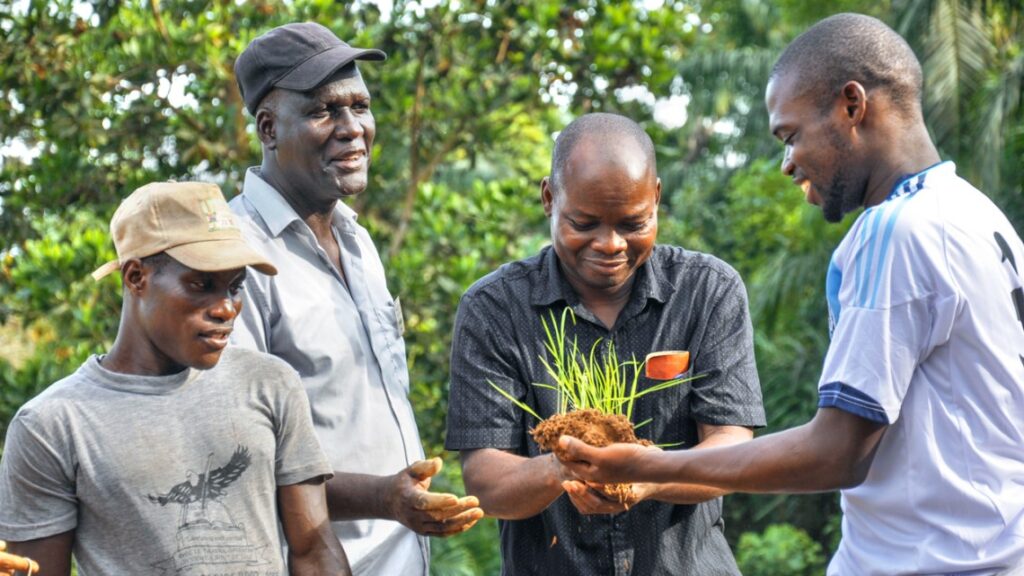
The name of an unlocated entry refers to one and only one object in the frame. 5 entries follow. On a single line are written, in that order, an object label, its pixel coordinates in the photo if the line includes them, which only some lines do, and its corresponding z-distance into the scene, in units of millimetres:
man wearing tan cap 3309
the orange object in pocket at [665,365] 3924
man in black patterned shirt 3873
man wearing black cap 3973
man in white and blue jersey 3131
